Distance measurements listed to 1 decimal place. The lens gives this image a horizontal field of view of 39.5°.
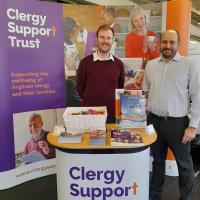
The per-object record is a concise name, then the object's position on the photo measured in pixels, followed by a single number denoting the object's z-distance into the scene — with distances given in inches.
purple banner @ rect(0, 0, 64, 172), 104.5
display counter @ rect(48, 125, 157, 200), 69.0
